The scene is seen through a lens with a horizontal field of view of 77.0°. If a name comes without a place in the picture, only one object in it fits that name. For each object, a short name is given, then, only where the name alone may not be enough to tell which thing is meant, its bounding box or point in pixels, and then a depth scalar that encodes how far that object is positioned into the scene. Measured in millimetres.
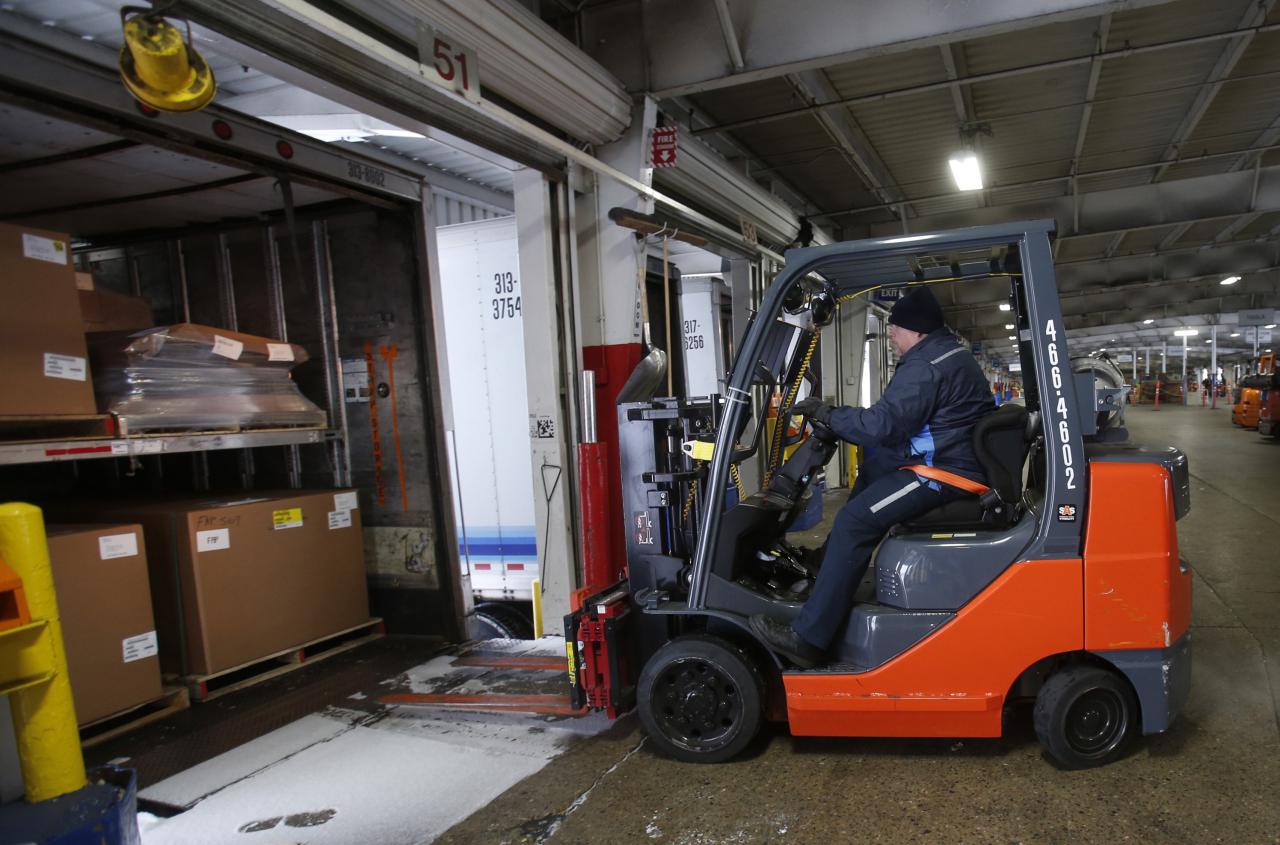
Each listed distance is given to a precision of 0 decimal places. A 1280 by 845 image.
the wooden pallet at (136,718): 4324
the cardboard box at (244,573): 4797
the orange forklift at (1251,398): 20228
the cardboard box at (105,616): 4109
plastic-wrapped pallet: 4527
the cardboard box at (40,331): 3818
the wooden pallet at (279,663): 4934
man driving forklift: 3307
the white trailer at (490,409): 6383
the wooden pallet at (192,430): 4367
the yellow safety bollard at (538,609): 5715
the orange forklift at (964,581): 3143
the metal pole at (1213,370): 33544
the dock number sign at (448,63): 3684
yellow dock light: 2650
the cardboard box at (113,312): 4953
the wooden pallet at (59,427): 3977
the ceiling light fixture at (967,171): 8453
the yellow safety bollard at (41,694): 1776
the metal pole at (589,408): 5039
